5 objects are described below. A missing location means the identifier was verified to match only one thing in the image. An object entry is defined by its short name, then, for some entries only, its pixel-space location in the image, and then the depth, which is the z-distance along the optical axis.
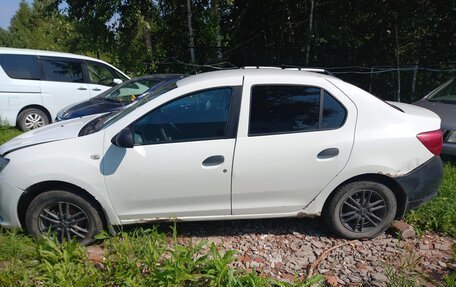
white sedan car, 3.39
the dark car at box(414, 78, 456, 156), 5.25
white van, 8.51
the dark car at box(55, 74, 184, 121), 7.11
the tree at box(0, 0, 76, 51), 15.24
